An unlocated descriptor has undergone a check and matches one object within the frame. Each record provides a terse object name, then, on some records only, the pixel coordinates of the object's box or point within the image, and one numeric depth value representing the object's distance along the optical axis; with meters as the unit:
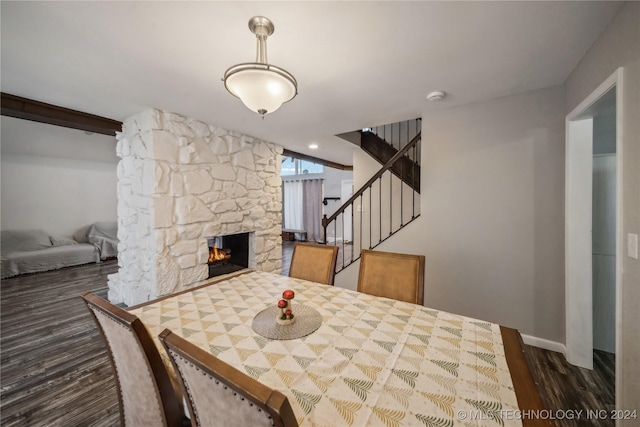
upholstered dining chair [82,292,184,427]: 0.83
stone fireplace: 2.54
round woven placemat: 1.10
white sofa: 4.14
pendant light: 1.20
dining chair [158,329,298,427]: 0.46
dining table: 0.70
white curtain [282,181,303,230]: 7.82
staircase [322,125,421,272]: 3.89
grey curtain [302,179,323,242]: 7.42
